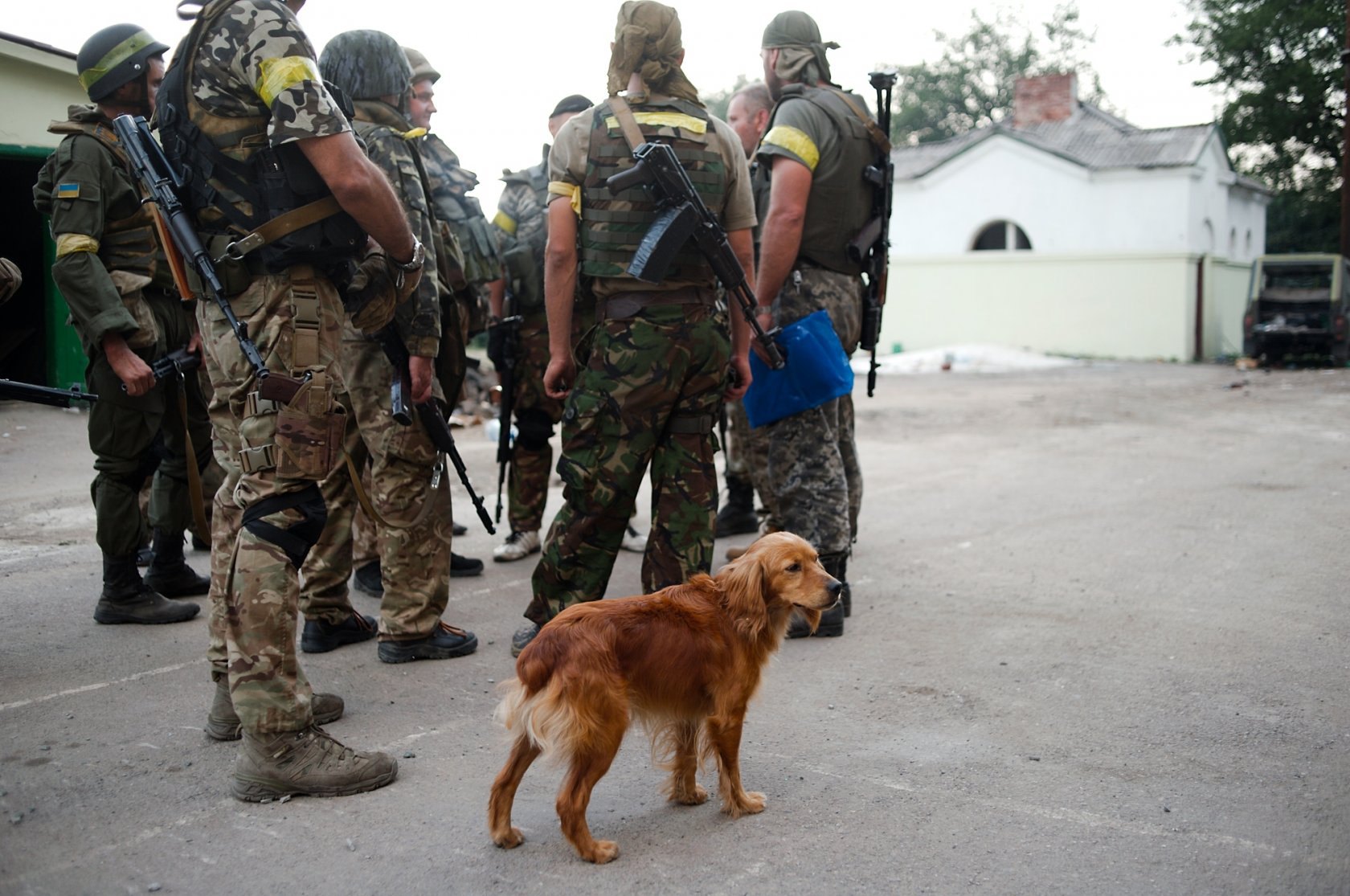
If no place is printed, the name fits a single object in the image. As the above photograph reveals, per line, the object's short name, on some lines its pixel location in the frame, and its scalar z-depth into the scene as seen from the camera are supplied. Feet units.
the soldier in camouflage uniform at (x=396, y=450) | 14.73
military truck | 69.36
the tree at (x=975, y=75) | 164.04
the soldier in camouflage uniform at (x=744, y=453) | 20.58
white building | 85.46
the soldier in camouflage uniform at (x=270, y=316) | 10.59
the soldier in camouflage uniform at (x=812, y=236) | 16.55
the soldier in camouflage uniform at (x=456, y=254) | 15.84
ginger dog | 9.55
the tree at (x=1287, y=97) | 106.32
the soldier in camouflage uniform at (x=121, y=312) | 15.48
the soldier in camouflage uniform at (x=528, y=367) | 20.53
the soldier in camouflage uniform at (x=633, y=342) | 13.96
